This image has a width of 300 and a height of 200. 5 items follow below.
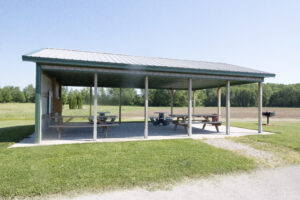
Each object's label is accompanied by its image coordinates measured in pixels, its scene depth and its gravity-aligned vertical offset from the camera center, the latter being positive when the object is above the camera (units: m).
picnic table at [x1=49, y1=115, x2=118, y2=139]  6.87 -0.91
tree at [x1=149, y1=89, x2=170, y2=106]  51.28 +1.11
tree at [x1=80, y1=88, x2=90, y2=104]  41.65 +2.20
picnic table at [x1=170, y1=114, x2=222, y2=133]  9.04 -0.90
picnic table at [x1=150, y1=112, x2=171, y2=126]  11.53 -1.14
